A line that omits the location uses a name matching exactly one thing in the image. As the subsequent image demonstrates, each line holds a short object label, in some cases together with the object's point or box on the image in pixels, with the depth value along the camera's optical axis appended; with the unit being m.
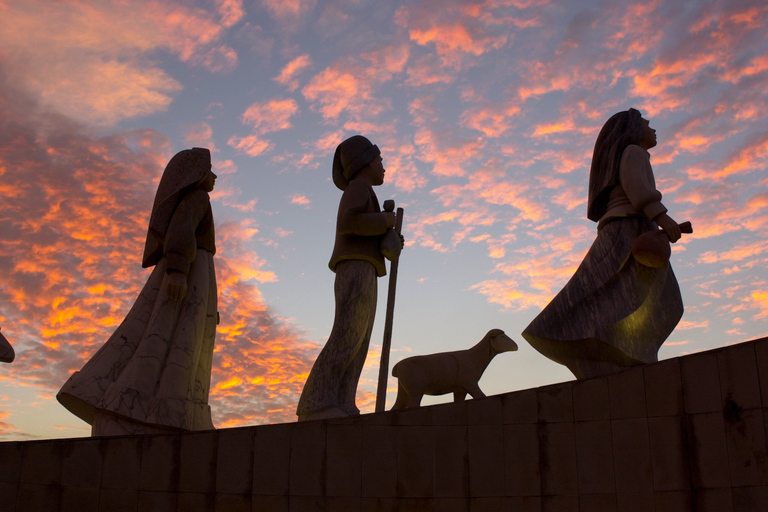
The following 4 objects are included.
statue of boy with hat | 8.30
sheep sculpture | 8.49
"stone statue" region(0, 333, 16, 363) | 7.73
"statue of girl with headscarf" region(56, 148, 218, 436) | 7.81
